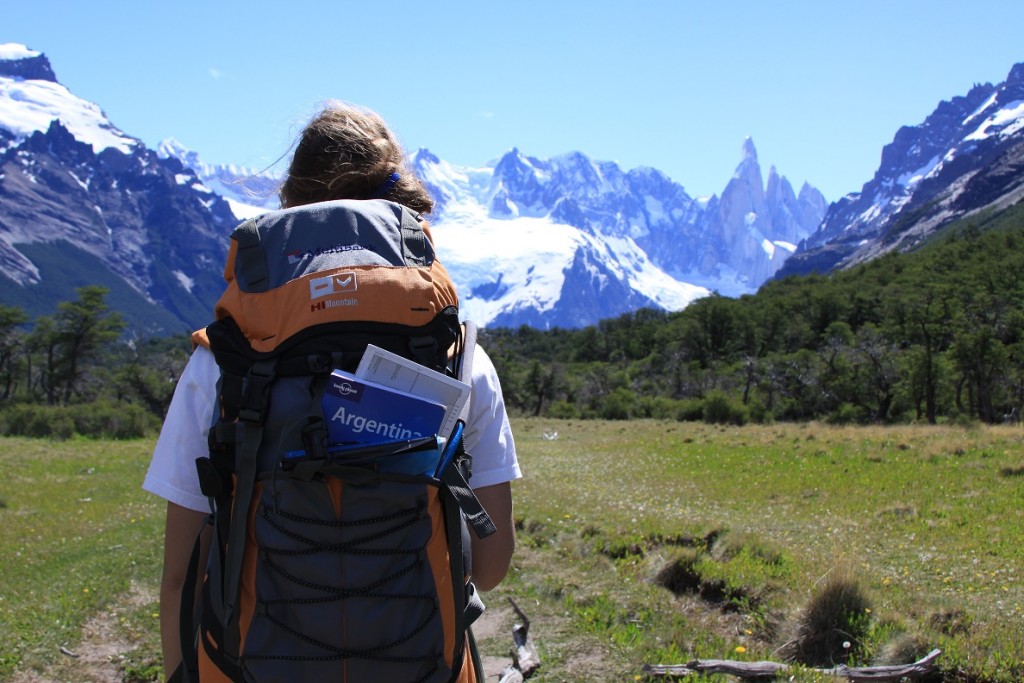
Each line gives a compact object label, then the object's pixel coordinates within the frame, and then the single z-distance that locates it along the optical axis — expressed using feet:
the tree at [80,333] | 210.59
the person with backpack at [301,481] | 6.35
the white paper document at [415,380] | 6.41
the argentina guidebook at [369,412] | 6.32
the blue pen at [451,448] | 6.74
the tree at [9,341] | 214.90
